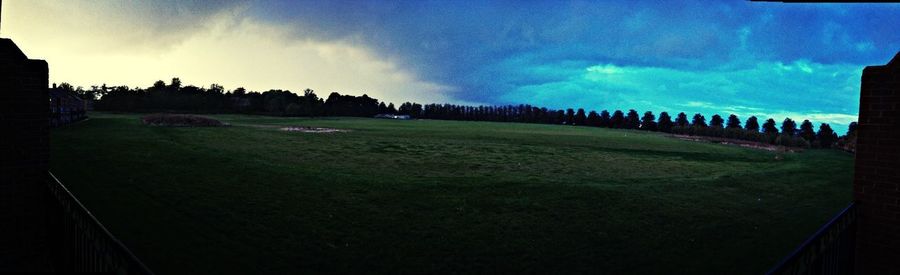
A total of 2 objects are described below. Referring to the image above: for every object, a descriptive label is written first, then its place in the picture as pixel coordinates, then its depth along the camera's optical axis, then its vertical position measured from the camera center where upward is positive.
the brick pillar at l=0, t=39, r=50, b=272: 5.50 -0.58
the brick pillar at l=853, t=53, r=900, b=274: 4.94 -0.37
